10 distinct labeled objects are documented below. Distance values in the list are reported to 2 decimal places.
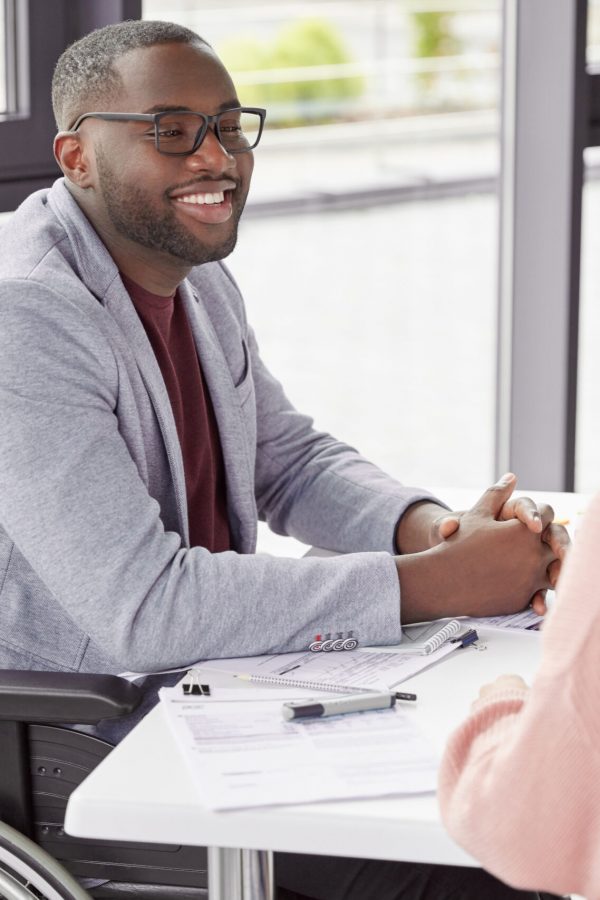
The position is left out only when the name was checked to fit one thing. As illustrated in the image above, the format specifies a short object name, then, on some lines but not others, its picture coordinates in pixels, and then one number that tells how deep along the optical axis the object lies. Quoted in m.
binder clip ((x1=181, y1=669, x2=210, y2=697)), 2.68
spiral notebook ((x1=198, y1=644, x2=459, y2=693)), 2.71
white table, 2.44
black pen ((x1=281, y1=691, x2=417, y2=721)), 2.61
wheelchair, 2.71
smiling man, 2.76
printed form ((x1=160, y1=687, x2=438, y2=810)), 2.48
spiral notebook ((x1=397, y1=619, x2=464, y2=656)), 2.80
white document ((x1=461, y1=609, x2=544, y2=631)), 2.89
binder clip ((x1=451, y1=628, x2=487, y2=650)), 2.82
